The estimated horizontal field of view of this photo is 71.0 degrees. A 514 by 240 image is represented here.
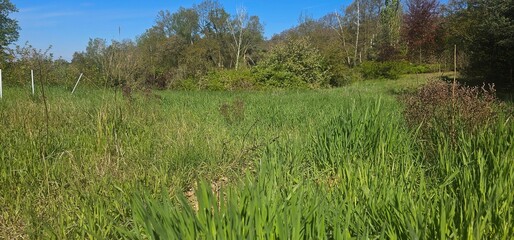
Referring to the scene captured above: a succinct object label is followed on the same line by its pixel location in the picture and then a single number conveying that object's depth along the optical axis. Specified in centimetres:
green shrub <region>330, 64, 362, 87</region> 2600
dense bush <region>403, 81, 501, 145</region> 332
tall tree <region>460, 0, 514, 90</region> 1318
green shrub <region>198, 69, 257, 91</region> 2334
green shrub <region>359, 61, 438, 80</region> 2632
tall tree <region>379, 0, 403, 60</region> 3241
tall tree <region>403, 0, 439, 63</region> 2555
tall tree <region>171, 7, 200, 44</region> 4716
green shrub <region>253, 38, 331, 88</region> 2451
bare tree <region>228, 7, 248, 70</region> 4112
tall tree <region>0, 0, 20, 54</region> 4034
